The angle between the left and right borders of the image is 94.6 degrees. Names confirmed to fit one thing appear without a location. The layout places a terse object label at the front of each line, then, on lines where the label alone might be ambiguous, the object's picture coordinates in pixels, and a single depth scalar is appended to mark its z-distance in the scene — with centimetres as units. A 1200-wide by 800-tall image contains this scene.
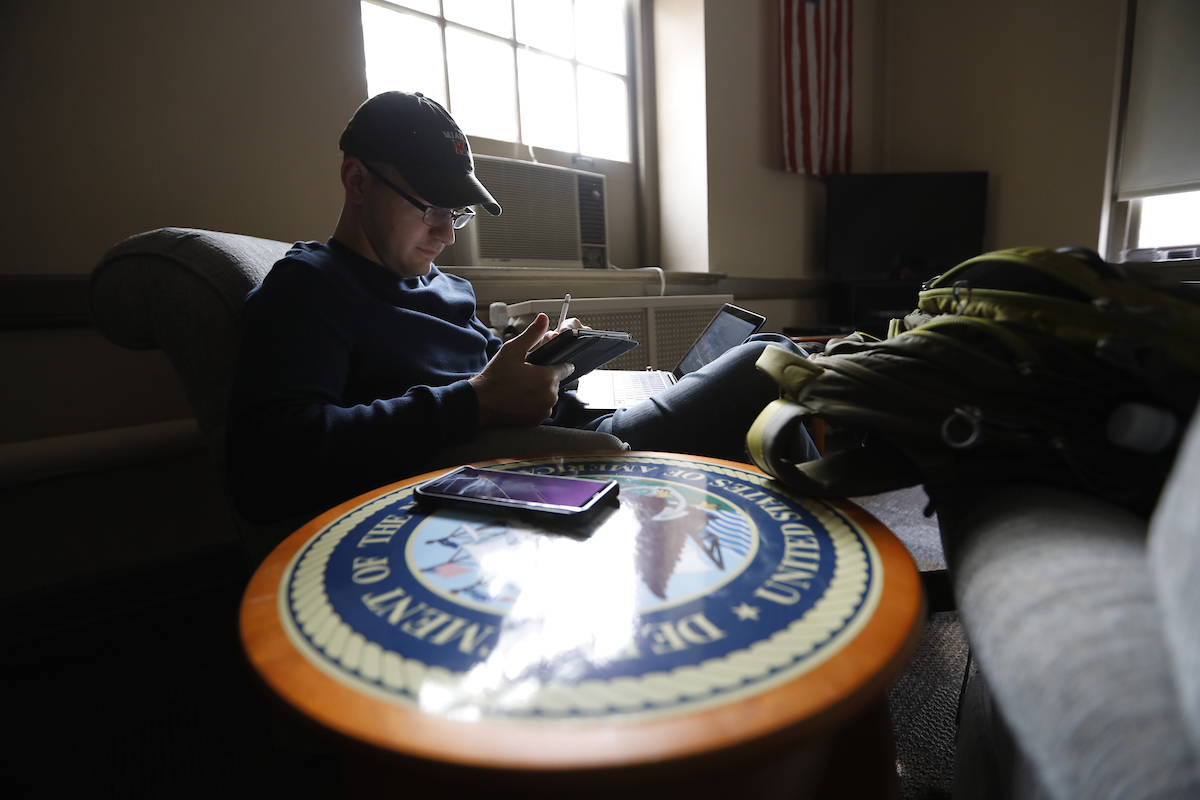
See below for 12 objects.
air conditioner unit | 194
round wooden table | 28
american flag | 268
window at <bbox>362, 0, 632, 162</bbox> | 188
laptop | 120
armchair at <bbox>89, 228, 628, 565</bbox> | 86
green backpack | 45
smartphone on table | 55
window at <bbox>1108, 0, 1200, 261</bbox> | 258
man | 73
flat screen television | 286
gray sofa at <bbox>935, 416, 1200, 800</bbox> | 25
